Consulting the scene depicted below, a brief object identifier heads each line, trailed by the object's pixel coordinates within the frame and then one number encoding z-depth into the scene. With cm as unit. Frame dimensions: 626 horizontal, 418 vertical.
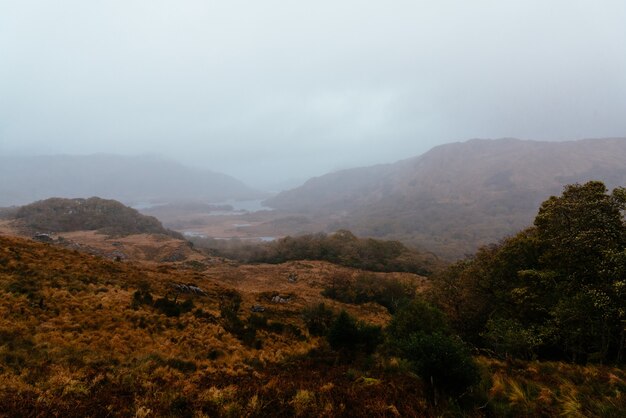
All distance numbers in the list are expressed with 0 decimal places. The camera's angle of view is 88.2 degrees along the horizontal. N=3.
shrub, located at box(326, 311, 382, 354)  2048
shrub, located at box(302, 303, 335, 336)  2838
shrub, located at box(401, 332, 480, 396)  1254
